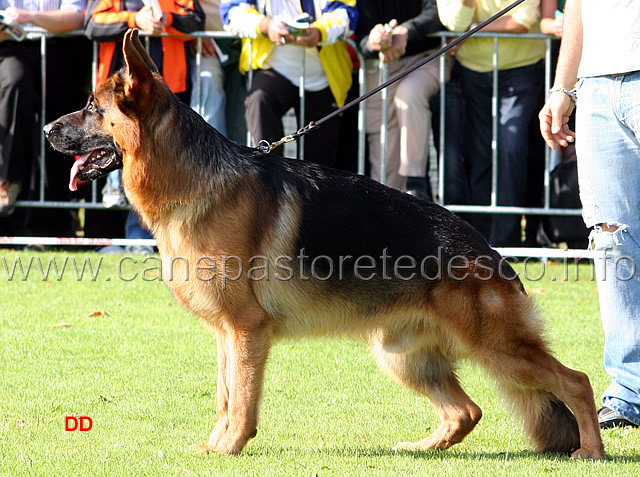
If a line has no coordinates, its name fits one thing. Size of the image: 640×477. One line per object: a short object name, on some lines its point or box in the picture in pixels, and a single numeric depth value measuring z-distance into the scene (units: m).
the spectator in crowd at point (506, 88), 15.69
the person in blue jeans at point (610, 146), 7.58
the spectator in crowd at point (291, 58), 14.90
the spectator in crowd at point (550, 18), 15.52
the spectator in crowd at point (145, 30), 15.42
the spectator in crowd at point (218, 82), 16.03
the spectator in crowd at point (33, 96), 15.72
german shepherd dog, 7.36
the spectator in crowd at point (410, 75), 15.63
